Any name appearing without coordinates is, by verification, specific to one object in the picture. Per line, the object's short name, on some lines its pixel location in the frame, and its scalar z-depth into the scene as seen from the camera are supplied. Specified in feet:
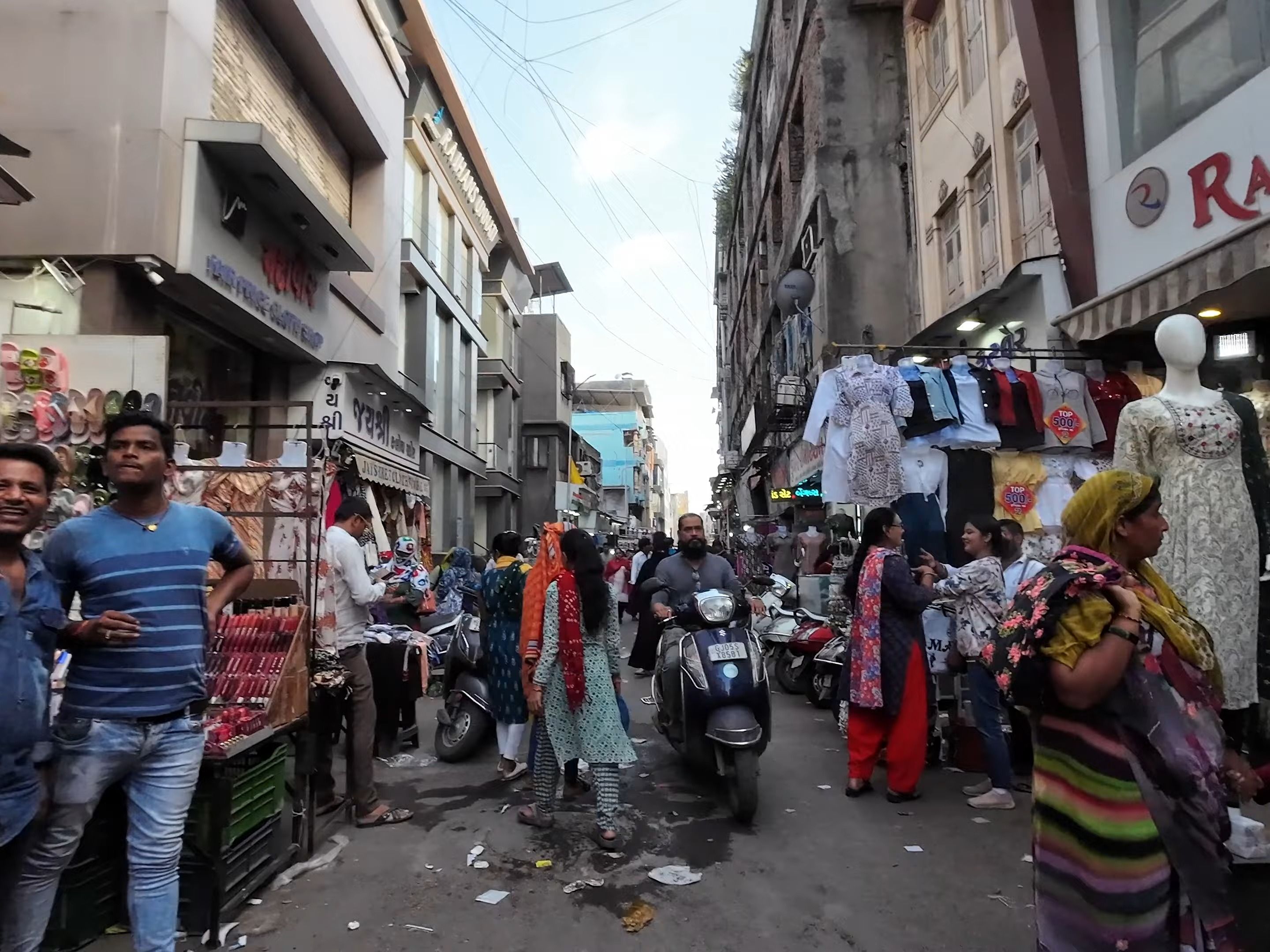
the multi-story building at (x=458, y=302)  59.41
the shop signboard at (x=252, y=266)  25.96
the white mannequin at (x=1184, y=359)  11.73
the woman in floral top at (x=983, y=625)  16.01
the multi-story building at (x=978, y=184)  27.53
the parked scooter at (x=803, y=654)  26.91
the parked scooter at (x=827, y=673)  24.25
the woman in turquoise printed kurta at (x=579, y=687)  14.46
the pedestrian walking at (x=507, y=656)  17.83
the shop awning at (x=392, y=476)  37.99
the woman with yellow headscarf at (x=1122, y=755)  6.44
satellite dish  48.34
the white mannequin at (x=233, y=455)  19.56
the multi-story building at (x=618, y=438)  205.98
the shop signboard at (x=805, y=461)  28.76
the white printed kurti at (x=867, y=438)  21.95
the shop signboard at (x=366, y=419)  37.40
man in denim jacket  6.91
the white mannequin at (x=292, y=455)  21.81
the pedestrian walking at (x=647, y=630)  29.17
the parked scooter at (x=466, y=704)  20.03
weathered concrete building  44.60
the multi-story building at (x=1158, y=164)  17.54
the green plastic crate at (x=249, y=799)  10.61
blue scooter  15.14
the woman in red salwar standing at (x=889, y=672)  16.34
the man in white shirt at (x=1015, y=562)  16.97
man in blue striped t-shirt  7.98
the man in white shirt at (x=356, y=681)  15.44
